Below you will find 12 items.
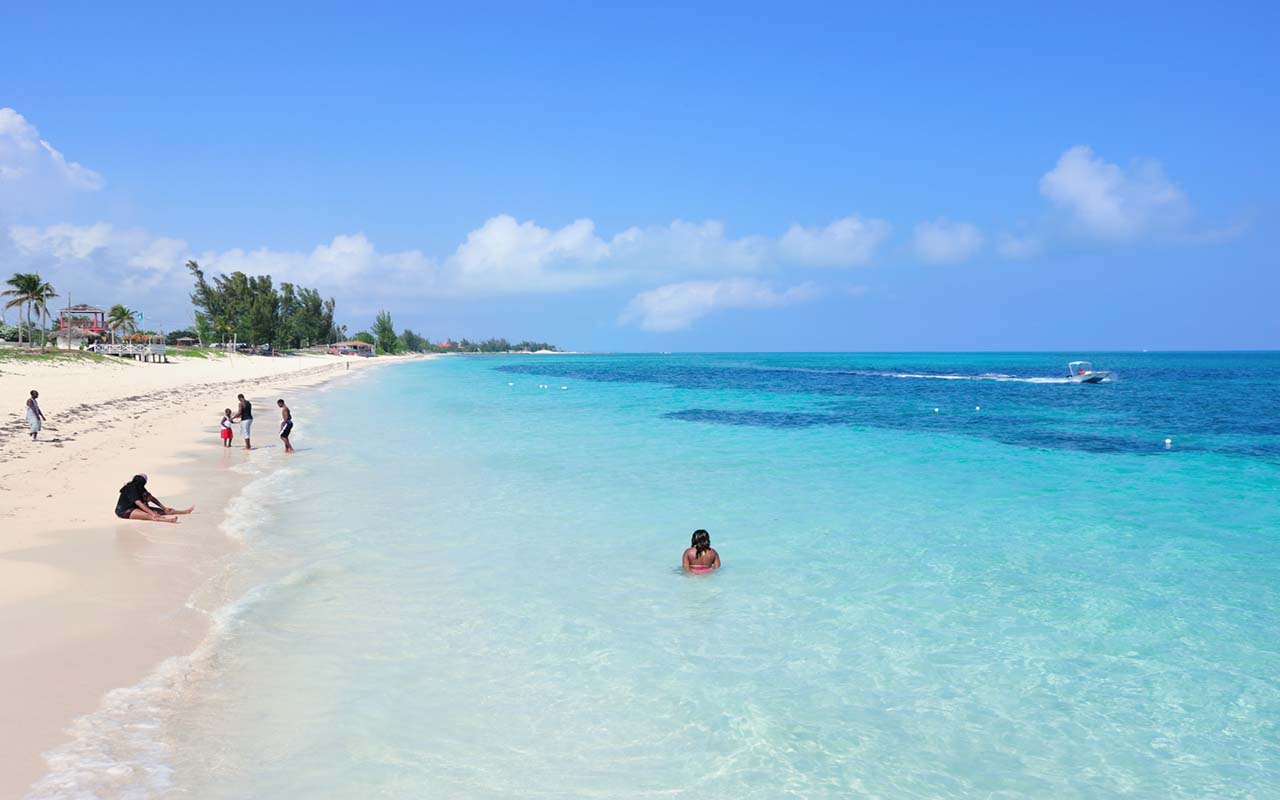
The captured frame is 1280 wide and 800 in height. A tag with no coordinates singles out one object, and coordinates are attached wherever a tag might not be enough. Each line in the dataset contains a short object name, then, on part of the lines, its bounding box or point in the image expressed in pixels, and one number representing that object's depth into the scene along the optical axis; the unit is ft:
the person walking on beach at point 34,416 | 69.31
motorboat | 229.54
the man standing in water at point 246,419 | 77.41
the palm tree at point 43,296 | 227.61
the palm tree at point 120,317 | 274.16
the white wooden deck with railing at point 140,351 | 233.55
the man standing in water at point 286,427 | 77.36
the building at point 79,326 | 266.36
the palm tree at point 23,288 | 224.33
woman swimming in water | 38.81
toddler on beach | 78.07
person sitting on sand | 44.19
